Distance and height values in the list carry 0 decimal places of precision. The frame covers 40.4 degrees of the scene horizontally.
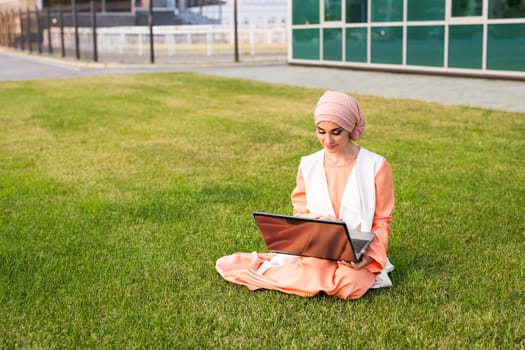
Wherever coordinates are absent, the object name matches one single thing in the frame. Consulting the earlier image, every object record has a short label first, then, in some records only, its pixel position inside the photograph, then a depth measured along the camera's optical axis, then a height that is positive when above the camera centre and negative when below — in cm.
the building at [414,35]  1307 +25
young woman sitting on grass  343 -78
